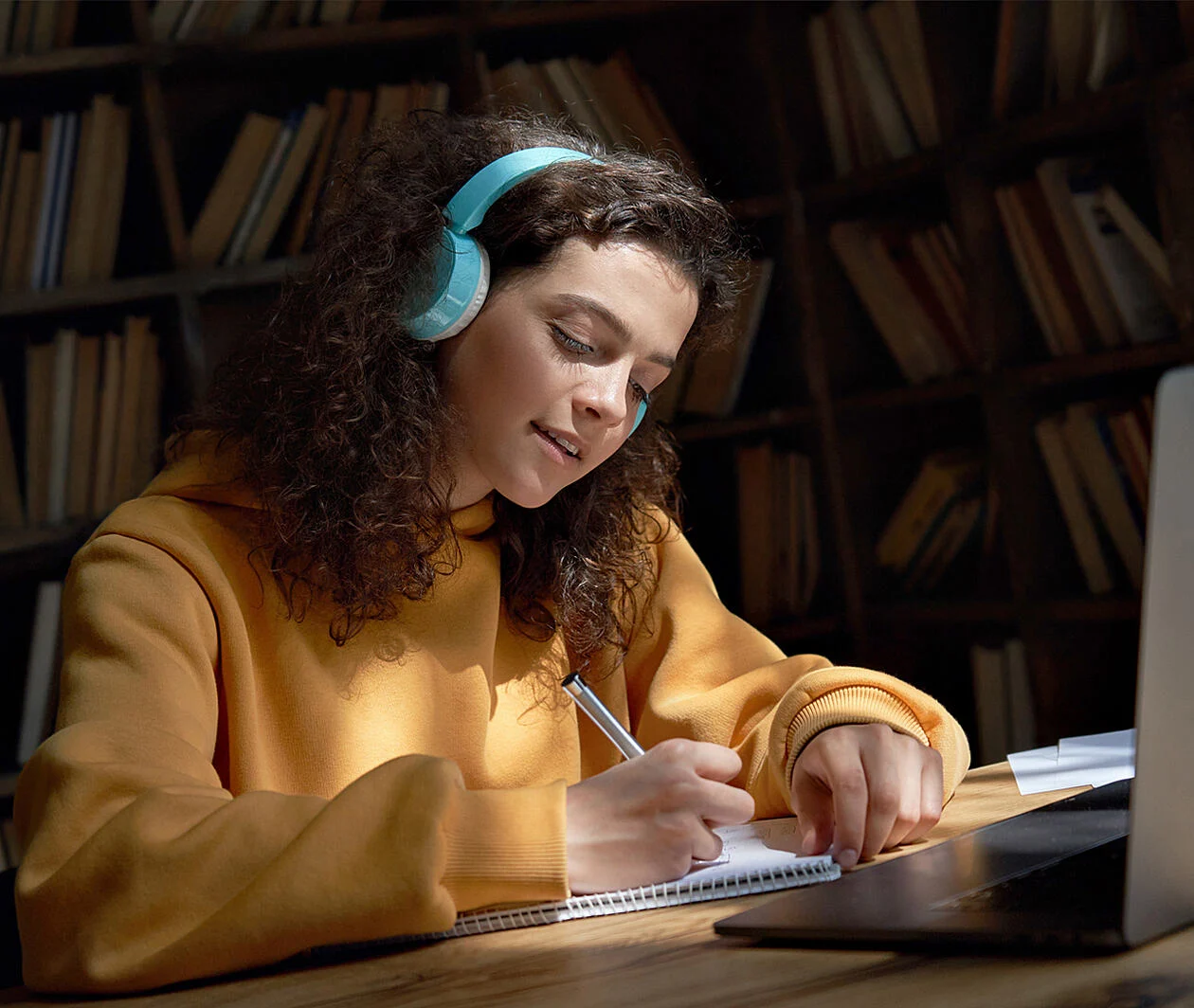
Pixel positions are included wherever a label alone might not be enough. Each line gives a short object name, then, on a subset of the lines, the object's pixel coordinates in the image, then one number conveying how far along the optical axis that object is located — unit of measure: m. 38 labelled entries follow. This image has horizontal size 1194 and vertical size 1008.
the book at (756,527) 3.03
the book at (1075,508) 2.60
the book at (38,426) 2.54
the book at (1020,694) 2.78
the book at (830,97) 2.91
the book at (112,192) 2.59
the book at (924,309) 2.83
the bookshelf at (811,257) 2.54
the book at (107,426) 2.57
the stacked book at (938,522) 2.91
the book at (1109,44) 2.34
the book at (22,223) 2.52
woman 0.85
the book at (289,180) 2.66
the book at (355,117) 2.69
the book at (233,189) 2.63
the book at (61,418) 2.54
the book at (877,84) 2.83
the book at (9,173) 2.52
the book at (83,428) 2.56
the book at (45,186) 2.53
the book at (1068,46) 2.41
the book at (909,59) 2.72
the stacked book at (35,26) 2.50
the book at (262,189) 2.66
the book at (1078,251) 2.49
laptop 0.63
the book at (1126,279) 2.43
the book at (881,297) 2.89
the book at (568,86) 2.81
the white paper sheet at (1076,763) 1.24
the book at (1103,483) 2.53
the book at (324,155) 2.68
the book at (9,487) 2.53
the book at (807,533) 3.03
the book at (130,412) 2.59
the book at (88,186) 2.56
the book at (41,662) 2.49
